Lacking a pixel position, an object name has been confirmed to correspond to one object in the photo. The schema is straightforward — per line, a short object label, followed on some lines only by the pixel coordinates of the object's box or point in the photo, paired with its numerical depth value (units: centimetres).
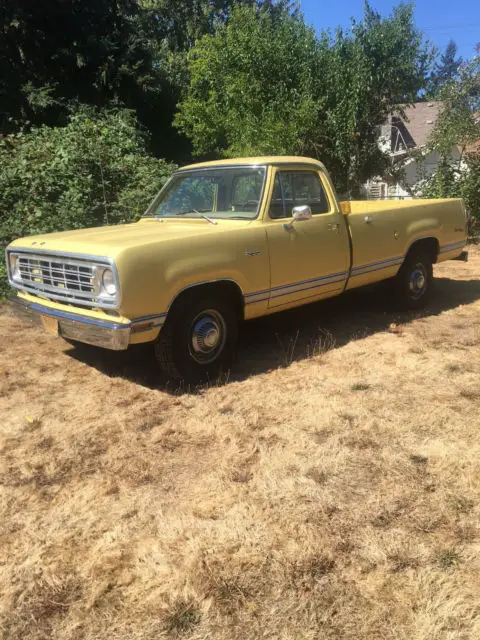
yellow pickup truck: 394
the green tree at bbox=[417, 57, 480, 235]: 1249
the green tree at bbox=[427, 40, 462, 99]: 1370
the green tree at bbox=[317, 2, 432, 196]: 1456
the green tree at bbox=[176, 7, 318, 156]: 1364
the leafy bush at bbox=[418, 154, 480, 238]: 1237
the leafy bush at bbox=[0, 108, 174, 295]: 774
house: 1441
